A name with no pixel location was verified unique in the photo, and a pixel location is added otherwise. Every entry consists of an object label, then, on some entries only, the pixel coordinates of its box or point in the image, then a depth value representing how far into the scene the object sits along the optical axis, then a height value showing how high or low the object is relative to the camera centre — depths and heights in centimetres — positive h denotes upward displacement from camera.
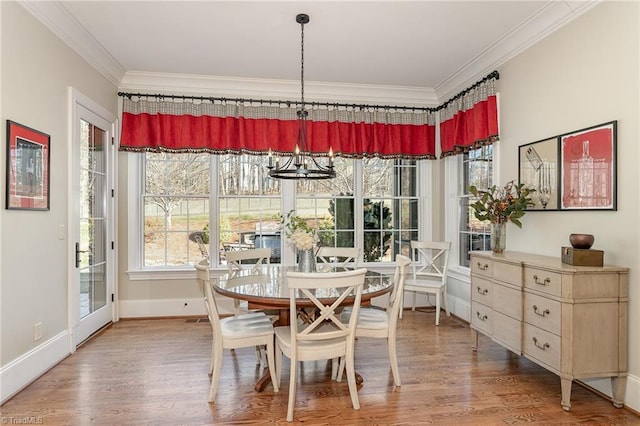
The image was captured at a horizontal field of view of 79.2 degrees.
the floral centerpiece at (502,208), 331 +2
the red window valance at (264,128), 449 +100
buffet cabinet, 242 -71
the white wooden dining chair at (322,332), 229 -78
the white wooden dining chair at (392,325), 279 -84
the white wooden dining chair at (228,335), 258 -86
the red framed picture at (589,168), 262 +31
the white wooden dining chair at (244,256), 376 -46
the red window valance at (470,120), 387 +100
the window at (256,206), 473 +6
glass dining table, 253 -57
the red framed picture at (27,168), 263 +31
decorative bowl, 255 -20
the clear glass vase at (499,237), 340 -23
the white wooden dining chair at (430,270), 445 -76
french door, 351 -10
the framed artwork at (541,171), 313 +34
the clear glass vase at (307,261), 319 -42
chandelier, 292 +30
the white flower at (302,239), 308 -23
